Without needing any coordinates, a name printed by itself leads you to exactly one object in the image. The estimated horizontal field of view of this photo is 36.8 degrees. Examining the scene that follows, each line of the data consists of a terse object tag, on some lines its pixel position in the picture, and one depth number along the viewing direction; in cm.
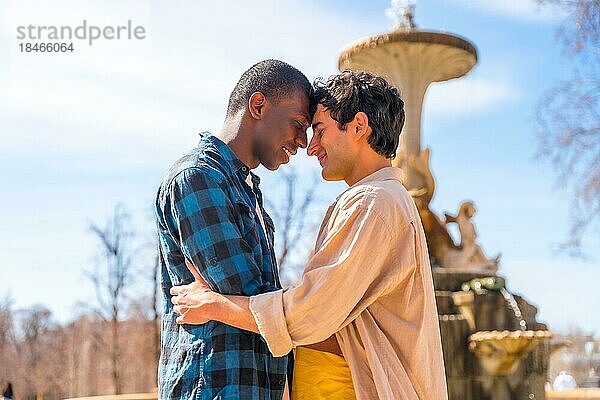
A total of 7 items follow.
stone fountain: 1104
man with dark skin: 254
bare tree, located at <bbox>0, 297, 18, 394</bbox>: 2438
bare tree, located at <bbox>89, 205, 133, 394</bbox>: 2017
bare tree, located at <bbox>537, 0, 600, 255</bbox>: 1263
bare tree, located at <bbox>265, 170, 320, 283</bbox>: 1895
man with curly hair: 248
